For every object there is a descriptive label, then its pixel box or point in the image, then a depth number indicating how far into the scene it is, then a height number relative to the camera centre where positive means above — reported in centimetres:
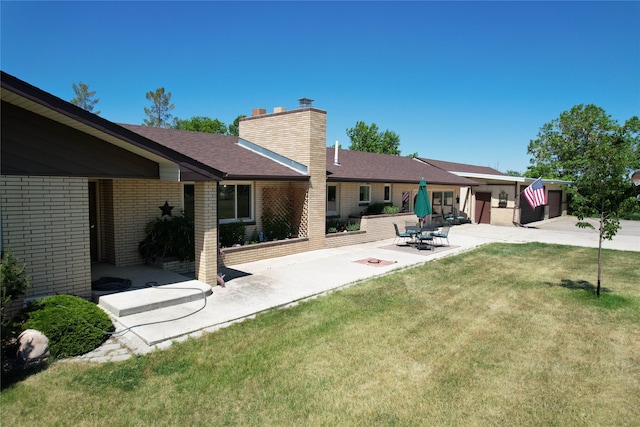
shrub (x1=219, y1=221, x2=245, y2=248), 1271 -128
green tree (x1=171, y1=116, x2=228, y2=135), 5878 +1041
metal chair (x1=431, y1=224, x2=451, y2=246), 1639 -156
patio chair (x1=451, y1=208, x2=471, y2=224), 2706 -146
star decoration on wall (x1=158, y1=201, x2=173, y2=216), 1158 -45
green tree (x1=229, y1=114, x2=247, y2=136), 6388 +1061
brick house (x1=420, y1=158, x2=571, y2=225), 2681 -38
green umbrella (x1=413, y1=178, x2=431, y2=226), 1638 -32
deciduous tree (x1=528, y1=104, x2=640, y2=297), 891 +22
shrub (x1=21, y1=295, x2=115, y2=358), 583 -196
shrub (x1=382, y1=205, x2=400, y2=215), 1984 -74
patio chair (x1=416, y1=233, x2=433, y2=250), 1597 -184
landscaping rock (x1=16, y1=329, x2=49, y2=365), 545 -213
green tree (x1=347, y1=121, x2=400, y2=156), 6031 +839
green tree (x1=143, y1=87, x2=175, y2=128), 6581 +1432
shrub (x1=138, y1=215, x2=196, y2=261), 1078 -128
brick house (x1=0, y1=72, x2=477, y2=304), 684 +23
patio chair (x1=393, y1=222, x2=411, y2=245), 1627 -201
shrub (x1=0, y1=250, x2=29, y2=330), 533 -124
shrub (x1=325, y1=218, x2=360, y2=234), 1662 -135
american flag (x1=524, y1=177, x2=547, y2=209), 2291 +17
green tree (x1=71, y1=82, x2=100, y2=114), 6277 +1554
